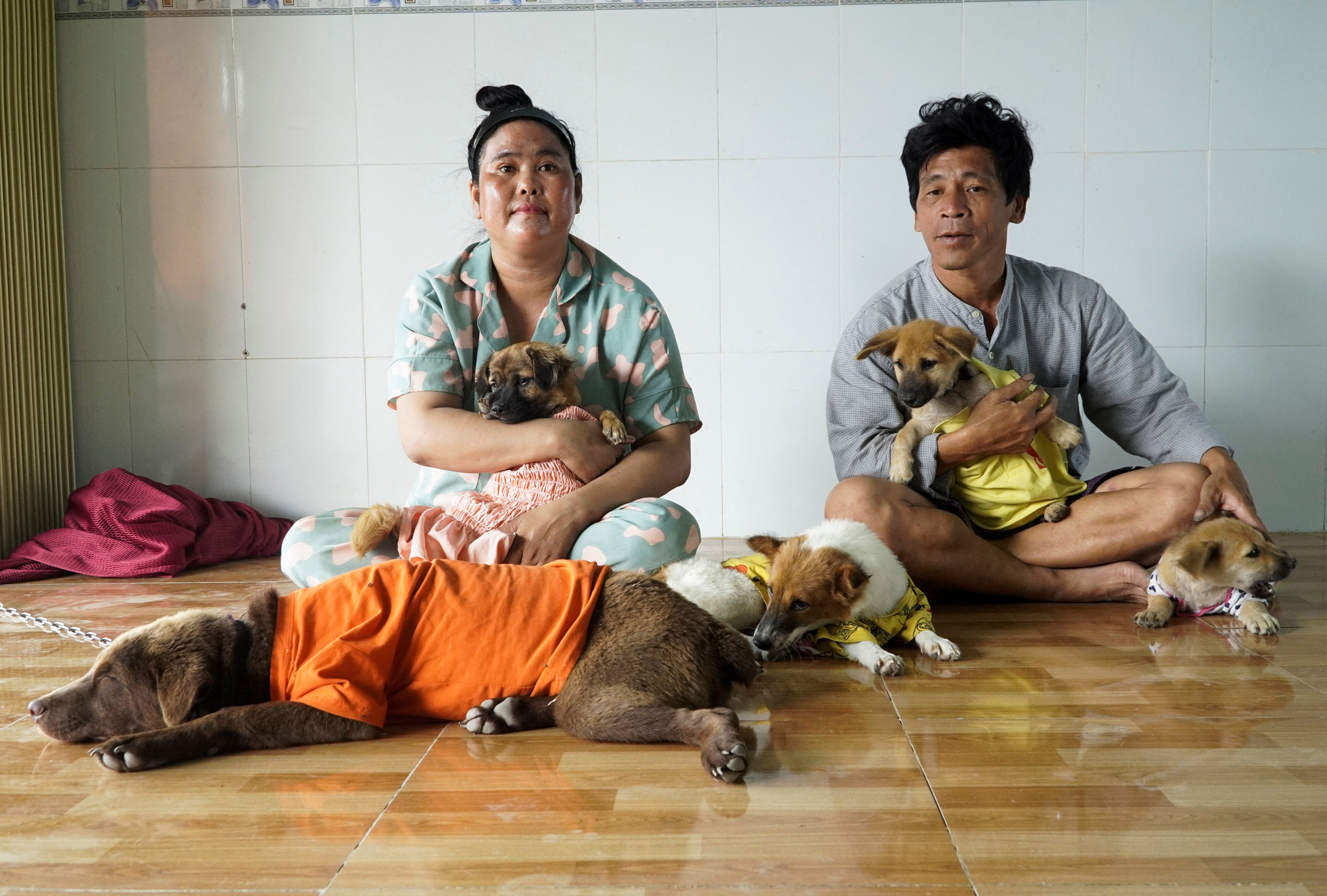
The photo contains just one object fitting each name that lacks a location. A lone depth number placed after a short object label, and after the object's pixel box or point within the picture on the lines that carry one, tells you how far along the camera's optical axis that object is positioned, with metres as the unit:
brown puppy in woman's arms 2.61
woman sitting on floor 2.58
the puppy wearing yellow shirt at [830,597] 2.30
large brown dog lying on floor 1.73
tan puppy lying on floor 2.59
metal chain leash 2.68
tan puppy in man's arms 2.88
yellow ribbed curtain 4.14
